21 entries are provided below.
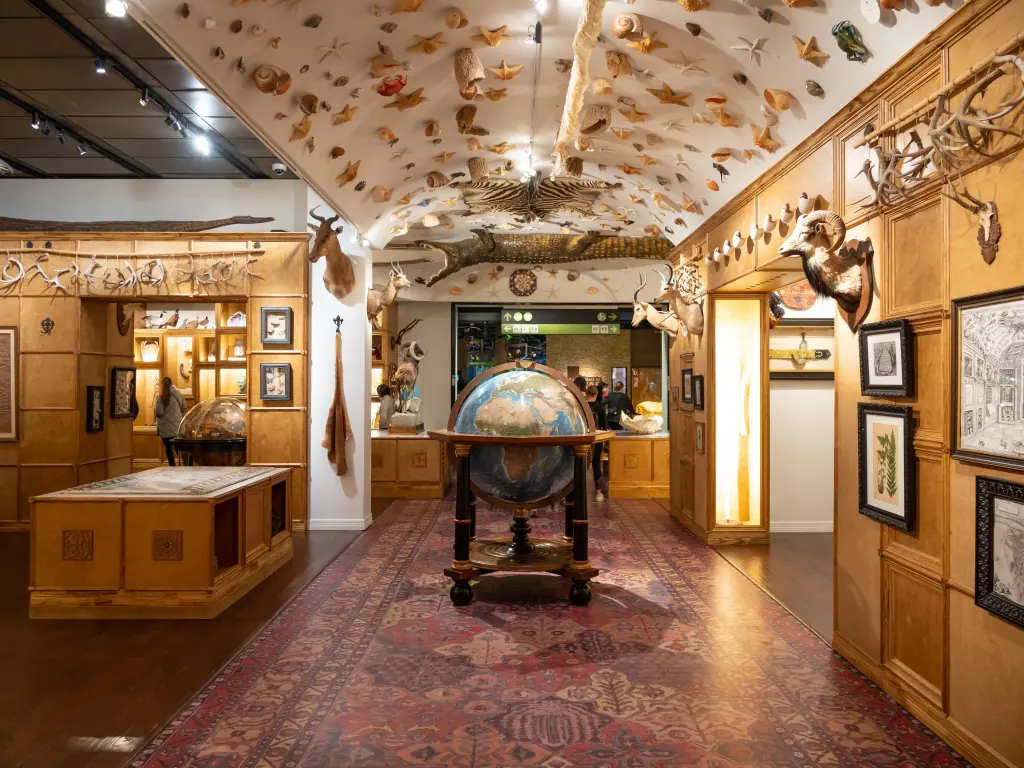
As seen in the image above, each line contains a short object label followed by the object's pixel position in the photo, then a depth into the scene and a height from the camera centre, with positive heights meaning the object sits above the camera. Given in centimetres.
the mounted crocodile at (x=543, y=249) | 1303 +265
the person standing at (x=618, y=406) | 1189 -28
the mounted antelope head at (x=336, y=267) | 843 +156
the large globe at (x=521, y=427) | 586 -31
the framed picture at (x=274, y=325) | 885 +83
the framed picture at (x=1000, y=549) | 297 -71
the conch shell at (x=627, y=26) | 513 +269
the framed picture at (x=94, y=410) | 908 -24
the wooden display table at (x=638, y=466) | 1123 -123
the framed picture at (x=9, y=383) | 879 +11
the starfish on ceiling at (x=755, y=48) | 487 +242
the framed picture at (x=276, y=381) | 882 +12
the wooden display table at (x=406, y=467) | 1111 -122
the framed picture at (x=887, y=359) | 391 +18
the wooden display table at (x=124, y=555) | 548 -129
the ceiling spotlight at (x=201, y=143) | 824 +297
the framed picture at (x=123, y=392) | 963 -1
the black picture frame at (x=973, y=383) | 307 +3
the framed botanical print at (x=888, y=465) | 389 -45
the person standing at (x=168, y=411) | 1130 -32
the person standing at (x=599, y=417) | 1040 -47
